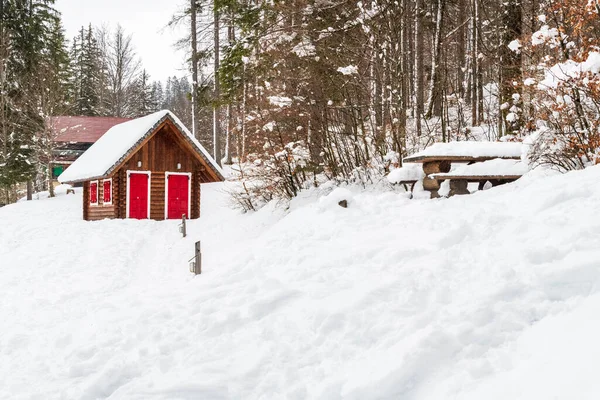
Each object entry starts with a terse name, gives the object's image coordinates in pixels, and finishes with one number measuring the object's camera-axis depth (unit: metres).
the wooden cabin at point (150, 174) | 19.23
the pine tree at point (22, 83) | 27.41
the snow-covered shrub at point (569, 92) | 6.30
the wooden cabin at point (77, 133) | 36.16
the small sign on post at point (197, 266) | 8.48
